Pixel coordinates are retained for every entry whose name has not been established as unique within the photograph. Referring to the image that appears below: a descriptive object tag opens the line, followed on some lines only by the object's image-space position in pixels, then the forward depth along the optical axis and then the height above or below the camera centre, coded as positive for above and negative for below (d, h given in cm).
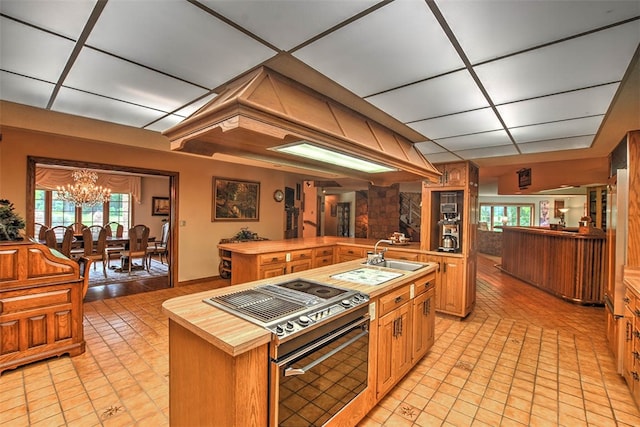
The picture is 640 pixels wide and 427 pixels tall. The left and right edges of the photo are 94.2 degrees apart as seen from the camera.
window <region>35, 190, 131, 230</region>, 741 -11
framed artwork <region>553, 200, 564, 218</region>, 1051 +25
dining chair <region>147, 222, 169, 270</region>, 670 -89
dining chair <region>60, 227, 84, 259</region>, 519 -63
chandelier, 646 +37
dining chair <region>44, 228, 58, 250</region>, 505 -55
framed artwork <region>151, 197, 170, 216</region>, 884 +7
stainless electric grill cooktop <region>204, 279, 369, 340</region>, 142 -53
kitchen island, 125 -75
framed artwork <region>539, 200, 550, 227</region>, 1149 +7
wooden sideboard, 246 -85
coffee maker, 417 -18
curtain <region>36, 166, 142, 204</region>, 698 +69
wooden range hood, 145 +47
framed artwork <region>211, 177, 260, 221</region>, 564 +18
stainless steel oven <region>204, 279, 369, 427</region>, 135 -68
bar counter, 459 -84
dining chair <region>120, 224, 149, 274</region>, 604 -73
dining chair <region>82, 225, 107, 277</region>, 567 -76
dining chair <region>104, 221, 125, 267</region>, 626 -75
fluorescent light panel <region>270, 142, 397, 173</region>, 184 +39
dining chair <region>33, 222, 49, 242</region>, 603 -55
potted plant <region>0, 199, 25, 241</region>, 259 -15
